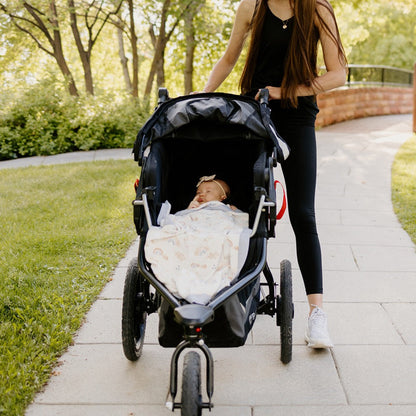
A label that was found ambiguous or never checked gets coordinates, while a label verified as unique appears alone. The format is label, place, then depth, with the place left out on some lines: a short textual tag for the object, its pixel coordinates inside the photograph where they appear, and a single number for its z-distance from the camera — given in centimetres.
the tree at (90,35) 1370
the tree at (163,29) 1360
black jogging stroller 234
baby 323
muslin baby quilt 248
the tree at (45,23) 1310
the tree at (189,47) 1465
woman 306
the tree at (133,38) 1413
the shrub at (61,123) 1056
